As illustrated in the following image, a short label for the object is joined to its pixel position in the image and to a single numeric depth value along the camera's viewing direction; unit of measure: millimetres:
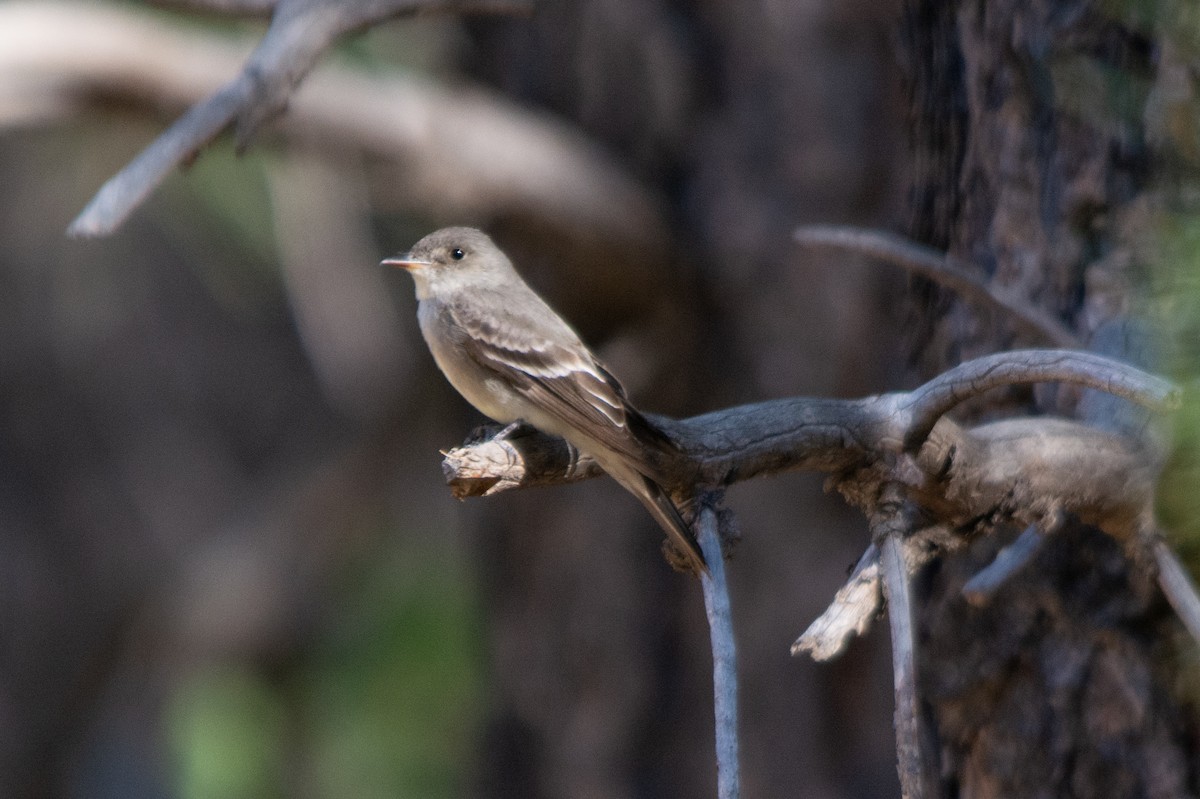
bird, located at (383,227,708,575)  5078
